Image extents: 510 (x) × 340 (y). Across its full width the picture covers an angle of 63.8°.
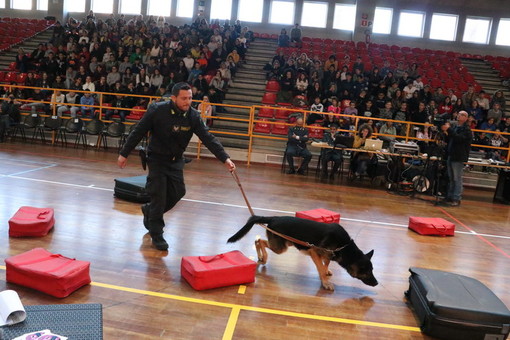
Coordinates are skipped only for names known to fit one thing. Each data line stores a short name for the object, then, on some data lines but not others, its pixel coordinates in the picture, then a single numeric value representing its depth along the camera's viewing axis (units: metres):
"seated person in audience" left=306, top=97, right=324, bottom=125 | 11.98
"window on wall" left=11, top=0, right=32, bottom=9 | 21.53
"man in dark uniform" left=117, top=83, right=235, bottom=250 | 4.18
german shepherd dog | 3.72
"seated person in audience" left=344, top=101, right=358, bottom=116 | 11.80
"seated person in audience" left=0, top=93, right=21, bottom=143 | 11.57
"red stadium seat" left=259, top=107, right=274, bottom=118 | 12.59
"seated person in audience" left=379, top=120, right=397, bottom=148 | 10.66
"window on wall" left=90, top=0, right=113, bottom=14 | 20.80
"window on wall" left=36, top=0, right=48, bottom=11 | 21.45
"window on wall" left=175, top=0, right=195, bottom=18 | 20.09
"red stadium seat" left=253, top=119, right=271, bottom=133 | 12.19
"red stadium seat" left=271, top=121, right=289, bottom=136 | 12.02
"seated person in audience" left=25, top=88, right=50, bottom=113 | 12.82
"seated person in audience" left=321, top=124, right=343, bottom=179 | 10.05
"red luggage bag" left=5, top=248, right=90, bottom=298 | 3.27
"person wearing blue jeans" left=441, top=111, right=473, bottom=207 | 7.98
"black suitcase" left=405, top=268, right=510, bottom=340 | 3.11
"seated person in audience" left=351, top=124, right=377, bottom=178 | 9.69
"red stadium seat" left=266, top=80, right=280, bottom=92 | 14.20
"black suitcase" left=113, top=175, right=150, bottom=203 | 6.23
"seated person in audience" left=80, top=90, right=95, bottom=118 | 12.56
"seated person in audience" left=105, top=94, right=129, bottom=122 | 12.34
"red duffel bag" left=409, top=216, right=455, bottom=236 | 5.91
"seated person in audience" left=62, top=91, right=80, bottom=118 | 12.67
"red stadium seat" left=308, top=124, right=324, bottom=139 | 11.89
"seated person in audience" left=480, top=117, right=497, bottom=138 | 11.99
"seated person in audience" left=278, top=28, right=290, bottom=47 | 17.03
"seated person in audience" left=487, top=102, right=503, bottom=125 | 12.45
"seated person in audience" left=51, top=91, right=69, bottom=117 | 12.24
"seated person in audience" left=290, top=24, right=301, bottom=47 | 17.34
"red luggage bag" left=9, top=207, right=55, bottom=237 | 4.48
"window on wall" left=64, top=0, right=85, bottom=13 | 20.88
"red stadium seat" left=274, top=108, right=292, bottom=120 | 12.53
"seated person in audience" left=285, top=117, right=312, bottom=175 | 10.15
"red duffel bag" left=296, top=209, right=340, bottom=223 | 5.67
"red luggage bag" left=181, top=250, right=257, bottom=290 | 3.61
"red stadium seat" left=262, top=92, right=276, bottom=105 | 13.68
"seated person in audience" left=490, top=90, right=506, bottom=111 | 13.52
